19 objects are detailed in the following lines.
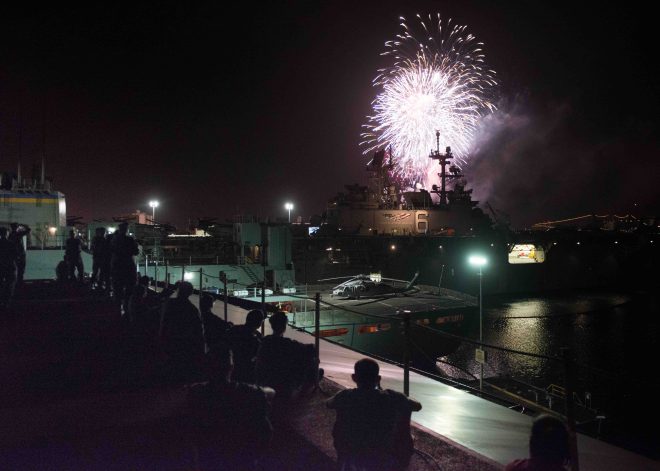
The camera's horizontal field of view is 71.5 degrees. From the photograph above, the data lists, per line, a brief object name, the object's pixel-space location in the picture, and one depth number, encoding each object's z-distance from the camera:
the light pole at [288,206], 52.98
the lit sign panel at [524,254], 54.66
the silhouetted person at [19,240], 10.66
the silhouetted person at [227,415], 3.11
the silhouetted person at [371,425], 3.17
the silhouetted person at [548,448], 2.33
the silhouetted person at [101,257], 12.05
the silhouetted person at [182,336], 5.91
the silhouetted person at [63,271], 15.62
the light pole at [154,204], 47.59
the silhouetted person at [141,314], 8.30
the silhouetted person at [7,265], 9.84
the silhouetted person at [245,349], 4.74
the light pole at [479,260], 15.88
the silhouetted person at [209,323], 6.57
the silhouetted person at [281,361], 4.82
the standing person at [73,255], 14.38
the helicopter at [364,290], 25.23
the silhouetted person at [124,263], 9.37
